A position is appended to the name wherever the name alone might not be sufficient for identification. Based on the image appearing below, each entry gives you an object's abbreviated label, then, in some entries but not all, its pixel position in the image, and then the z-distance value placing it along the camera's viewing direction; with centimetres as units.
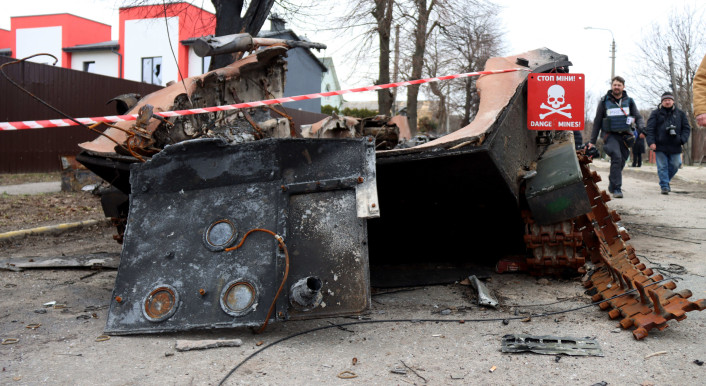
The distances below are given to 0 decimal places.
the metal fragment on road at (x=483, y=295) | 384
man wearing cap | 1054
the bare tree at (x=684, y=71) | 2988
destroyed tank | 330
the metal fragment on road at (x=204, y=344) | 305
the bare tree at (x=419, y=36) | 1891
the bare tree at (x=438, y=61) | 2081
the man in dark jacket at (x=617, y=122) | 920
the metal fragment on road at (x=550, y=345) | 296
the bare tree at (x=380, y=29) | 1806
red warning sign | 468
